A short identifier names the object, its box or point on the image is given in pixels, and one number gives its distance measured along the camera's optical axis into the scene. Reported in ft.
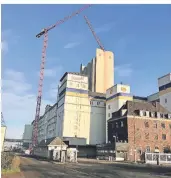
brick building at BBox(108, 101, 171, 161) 192.68
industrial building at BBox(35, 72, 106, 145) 283.66
